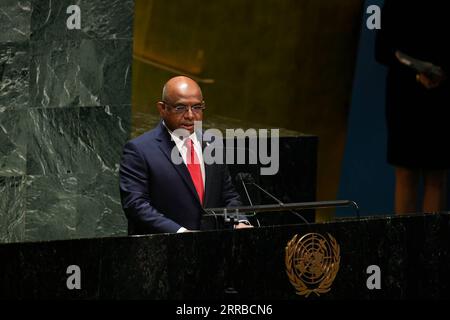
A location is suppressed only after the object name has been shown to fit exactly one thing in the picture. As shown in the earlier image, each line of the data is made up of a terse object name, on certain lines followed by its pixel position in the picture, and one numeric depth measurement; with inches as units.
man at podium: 454.6
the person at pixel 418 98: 649.6
